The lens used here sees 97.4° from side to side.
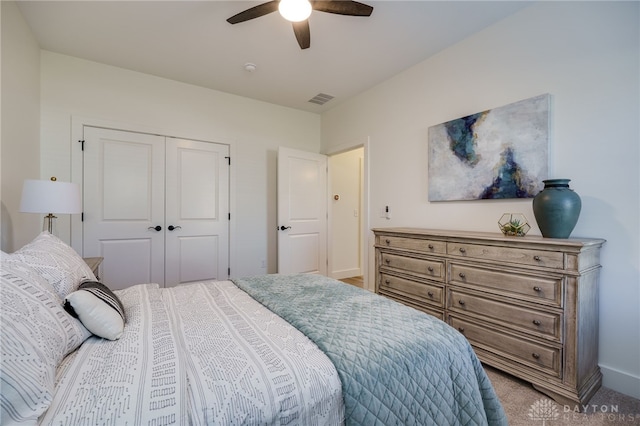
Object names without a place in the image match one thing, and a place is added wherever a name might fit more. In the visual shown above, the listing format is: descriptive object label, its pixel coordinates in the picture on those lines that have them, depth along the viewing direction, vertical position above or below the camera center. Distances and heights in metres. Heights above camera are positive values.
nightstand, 2.20 -0.44
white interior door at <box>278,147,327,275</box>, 3.91 -0.02
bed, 0.73 -0.50
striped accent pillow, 1.05 -0.40
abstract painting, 2.10 +0.49
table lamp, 1.91 +0.08
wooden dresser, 1.62 -0.59
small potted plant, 2.04 -0.10
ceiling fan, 1.83 +1.37
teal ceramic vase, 1.75 +0.02
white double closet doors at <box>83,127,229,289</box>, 3.06 +0.03
